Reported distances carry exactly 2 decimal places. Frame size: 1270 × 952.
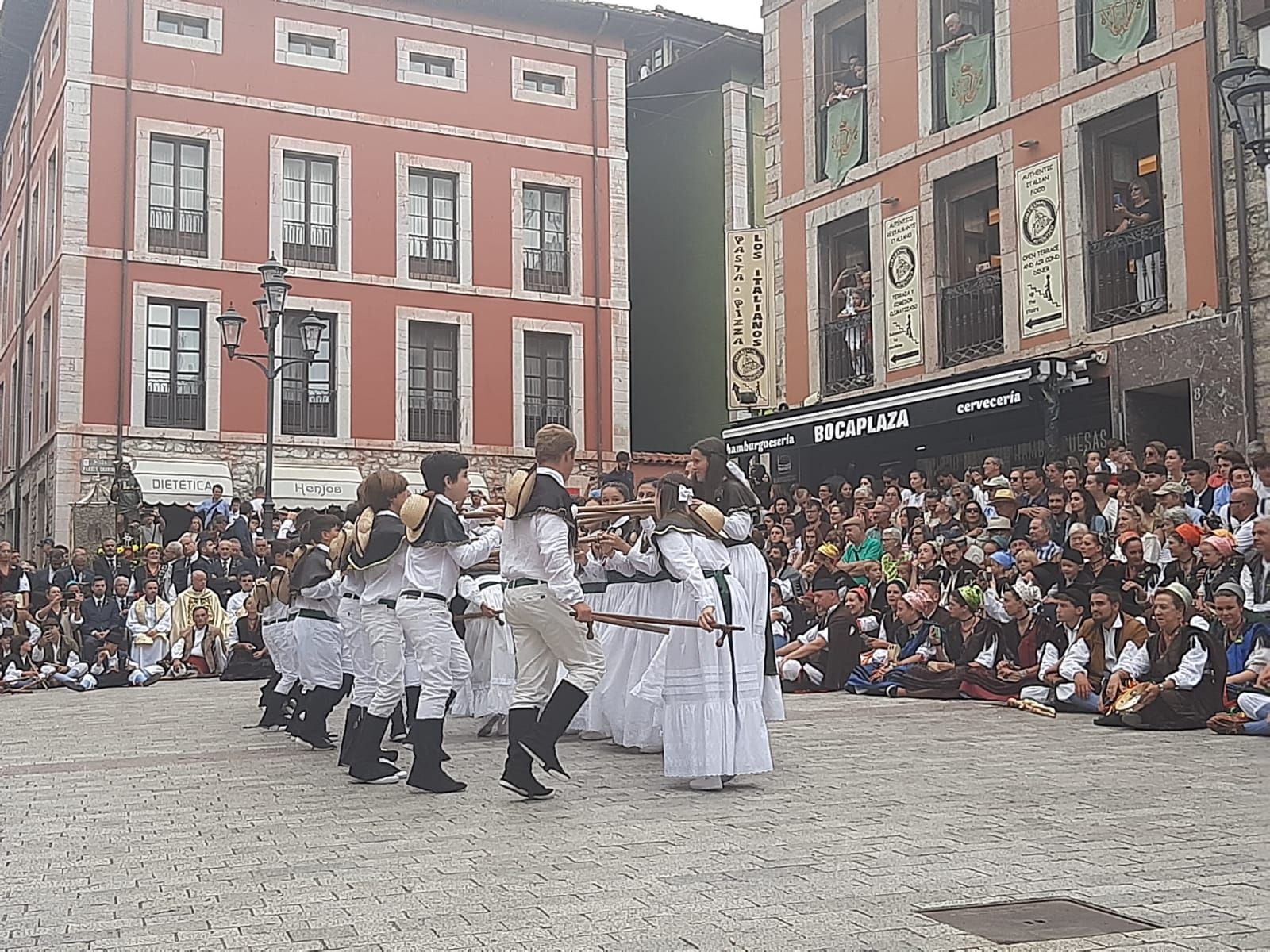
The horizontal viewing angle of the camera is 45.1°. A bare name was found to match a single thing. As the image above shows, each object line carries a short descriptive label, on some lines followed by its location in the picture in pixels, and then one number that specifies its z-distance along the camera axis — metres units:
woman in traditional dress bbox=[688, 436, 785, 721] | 8.85
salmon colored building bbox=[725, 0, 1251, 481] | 16.31
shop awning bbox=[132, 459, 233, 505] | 28.23
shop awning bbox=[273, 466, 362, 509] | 29.16
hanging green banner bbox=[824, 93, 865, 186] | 21.05
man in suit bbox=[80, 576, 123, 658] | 19.25
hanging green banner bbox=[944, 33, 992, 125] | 19.02
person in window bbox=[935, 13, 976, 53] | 19.48
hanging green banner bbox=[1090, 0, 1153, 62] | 16.81
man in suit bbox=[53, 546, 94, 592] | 20.38
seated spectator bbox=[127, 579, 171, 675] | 19.91
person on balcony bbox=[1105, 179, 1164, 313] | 16.69
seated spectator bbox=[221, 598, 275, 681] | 19.78
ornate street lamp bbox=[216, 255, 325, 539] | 18.98
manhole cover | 4.96
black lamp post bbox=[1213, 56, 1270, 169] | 9.75
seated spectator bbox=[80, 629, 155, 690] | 19.00
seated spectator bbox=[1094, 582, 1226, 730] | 10.90
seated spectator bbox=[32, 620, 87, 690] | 18.84
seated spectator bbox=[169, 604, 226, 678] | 20.20
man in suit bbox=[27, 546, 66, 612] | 19.81
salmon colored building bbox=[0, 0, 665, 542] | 28.72
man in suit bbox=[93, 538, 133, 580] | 21.19
